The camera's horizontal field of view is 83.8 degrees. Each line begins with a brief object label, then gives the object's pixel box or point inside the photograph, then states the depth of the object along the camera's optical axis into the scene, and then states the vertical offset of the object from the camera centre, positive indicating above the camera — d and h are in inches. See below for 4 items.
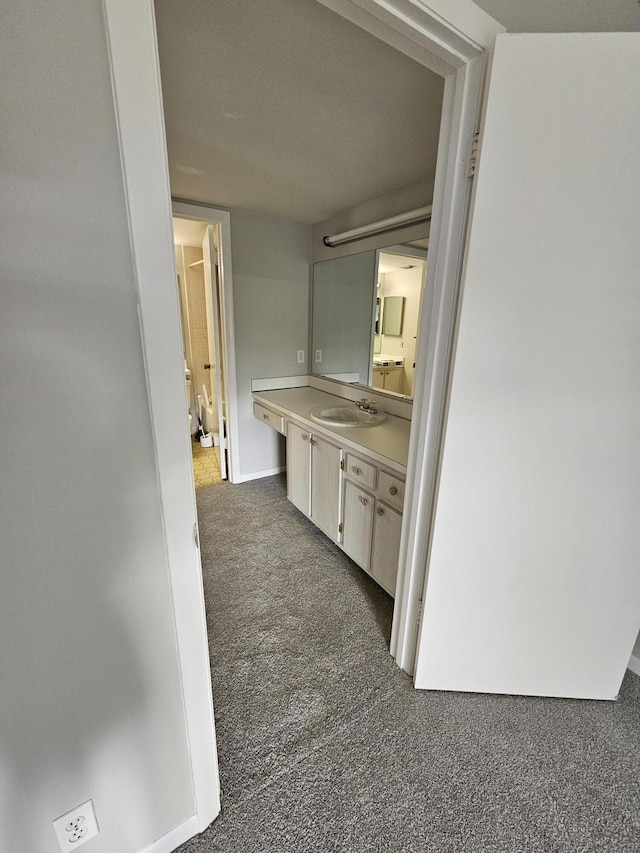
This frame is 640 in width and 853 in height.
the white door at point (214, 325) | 117.1 -0.5
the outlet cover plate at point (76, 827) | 32.1 -45.0
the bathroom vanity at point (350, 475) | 68.1 -31.6
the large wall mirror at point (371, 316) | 84.6 +3.2
